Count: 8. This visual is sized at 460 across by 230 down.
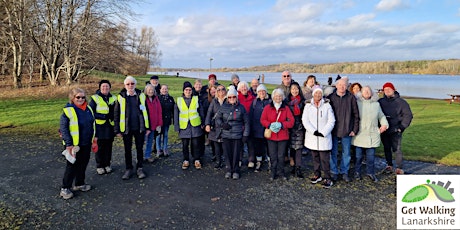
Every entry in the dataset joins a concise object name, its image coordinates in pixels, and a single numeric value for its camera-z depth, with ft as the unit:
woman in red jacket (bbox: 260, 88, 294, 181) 18.56
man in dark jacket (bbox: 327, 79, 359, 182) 18.12
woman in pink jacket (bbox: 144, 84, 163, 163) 20.71
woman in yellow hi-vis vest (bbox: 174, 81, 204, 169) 21.34
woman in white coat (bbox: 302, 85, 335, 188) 17.92
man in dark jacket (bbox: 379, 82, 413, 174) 19.17
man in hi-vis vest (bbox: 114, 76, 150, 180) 18.49
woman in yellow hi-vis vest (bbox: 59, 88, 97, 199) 15.60
